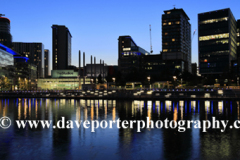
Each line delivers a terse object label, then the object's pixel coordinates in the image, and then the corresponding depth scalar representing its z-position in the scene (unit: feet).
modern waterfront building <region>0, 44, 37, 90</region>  470.80
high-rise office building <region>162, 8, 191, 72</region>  651.62
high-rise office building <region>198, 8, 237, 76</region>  540.11
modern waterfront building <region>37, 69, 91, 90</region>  556.72
